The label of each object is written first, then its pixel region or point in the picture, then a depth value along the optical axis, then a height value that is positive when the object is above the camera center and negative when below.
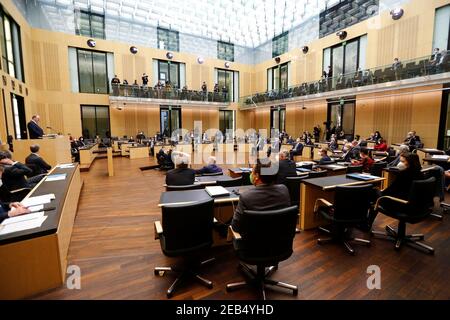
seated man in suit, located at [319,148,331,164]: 5.59 -0.59
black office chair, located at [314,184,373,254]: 2.75 -0.87
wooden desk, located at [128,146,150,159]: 11.69 -0.89
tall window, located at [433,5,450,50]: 9.65 +4.41
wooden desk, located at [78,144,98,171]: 9.20 -0.89
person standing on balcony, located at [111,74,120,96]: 14.23 +3.00
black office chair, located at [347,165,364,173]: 4.68 -0.70
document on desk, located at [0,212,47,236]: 2.08 -0.84
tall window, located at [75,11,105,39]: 14.61 +7.03
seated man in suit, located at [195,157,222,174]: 4.50 -0.66
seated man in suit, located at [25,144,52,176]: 4.93 -0.59
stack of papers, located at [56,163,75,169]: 5.20 -0.72
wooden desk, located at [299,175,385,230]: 3.39 -0.93
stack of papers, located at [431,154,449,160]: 5.45 -0.55
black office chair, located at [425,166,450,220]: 3.95 -1.09
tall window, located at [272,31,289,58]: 17.69 +7.06
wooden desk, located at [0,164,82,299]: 2.01 -1.13
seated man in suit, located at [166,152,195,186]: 3.43 -0.62
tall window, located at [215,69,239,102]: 20.17 +4.68
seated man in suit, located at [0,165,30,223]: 2.38 -0.79
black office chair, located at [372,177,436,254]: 2.79 -0.95
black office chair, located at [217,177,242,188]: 3.53 -0.73
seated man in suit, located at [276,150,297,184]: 3.72 -0.58
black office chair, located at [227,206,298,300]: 1.88 -0.87
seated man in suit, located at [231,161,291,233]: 2.02 -0.55
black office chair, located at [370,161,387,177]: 4.92 -0.72
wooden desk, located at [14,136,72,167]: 5.89 -0.39
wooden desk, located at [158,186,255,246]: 2.56 -0.72
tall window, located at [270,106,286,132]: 18.31 +1.33
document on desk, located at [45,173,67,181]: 3.95 -0.74
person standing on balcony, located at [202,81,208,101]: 17.44 +3.40
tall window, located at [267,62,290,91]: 18.11 +4.67
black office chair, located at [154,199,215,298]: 2.04 -0.88
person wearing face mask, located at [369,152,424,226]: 2.96 -0.54
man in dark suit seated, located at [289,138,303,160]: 10.16 -0.70
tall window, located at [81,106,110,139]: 14.96 +0.86
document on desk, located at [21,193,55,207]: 2.67 -0.78
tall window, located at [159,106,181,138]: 17.81 +1.19
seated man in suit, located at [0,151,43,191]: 3.60 -0.61
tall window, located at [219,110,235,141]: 20.77 +1.27
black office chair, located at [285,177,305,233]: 3.69 -0.85
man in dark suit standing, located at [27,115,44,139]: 6.08 +0.15
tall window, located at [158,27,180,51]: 17.44 +7.19
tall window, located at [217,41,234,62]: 19.99 +7.25
